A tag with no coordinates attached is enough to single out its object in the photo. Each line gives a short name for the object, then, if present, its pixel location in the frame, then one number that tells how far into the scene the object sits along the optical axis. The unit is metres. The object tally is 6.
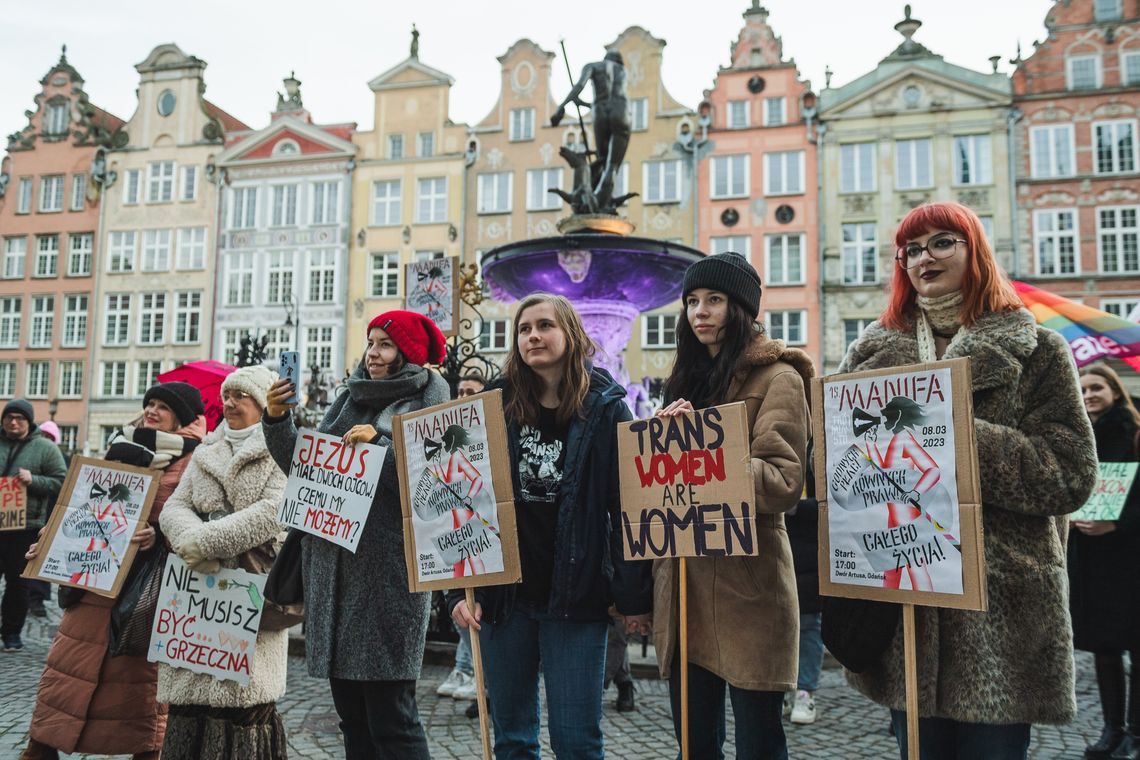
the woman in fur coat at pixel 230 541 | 3.49
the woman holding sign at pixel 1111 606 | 4.47
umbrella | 6.36
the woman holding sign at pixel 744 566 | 2.64
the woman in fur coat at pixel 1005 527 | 2.31
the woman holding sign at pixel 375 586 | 3.18
